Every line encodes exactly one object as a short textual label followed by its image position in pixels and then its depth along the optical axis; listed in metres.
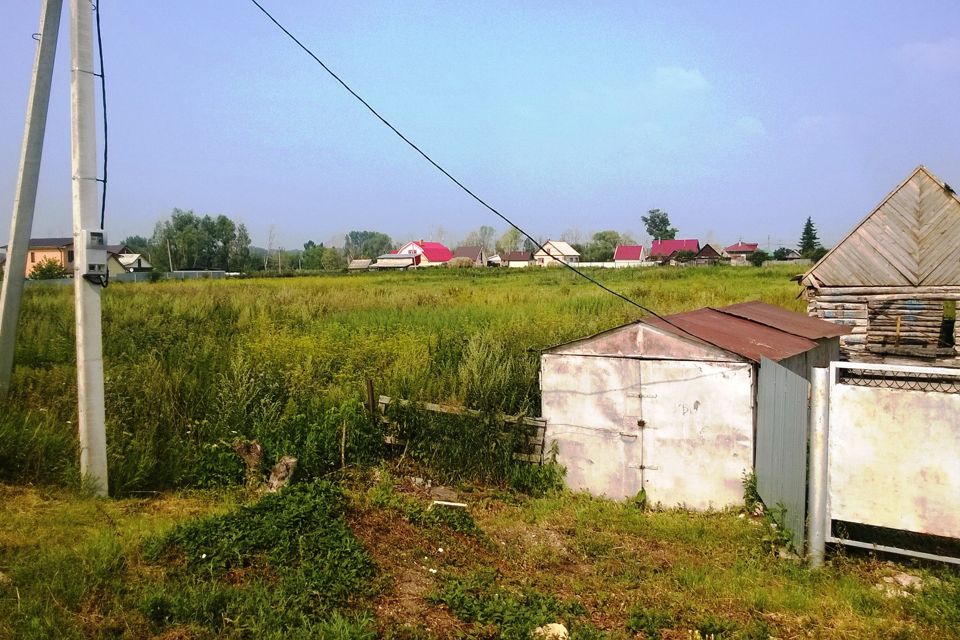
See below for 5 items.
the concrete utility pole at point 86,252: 5.85
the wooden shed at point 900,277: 16.78
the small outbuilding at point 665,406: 7.00
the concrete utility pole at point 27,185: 6.89
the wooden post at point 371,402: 8.33
